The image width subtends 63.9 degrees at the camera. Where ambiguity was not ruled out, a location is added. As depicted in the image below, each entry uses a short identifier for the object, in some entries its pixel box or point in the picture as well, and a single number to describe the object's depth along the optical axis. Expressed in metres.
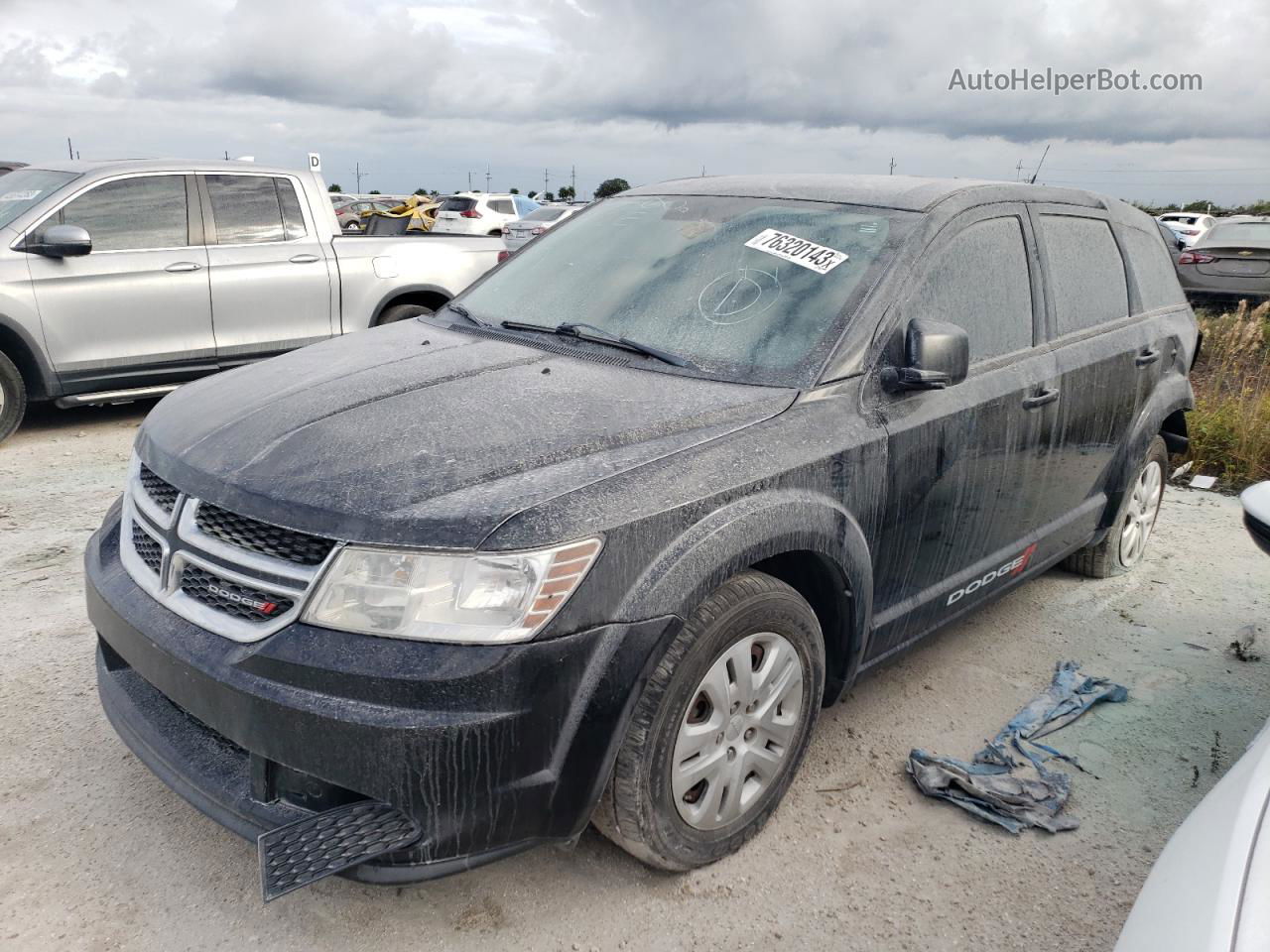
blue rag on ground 2.91
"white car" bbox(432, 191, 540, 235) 23.97
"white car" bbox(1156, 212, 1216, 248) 30.28
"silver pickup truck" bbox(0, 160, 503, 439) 6.21
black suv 2.05
